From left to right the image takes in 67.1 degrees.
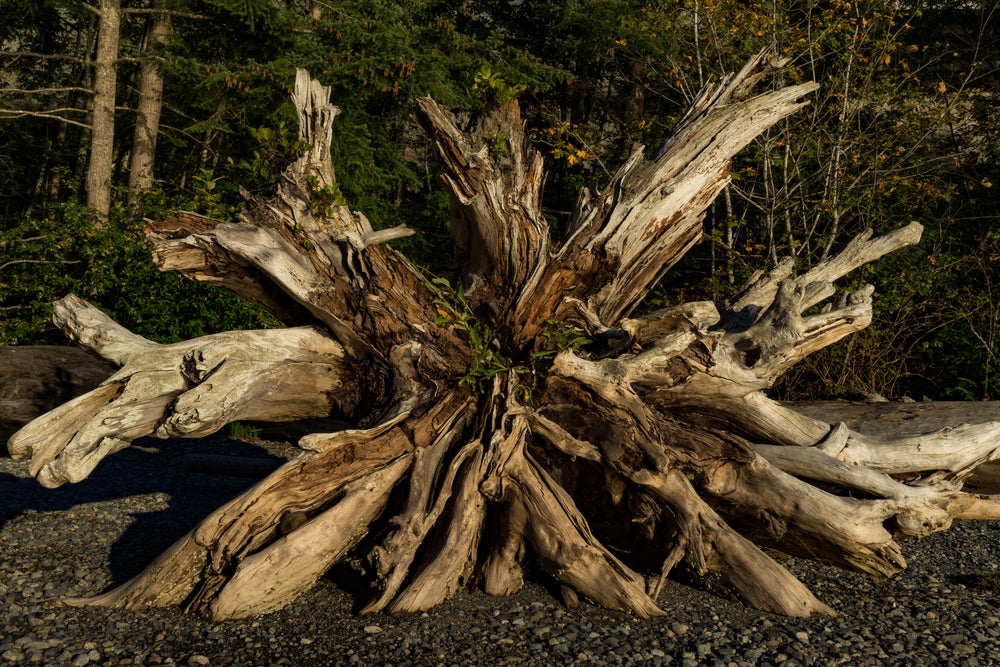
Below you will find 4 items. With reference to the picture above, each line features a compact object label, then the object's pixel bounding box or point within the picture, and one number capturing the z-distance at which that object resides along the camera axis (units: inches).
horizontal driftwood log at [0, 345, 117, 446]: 282.8
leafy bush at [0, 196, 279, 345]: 378.3
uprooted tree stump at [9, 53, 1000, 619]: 177.5
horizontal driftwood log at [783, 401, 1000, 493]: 236.4
